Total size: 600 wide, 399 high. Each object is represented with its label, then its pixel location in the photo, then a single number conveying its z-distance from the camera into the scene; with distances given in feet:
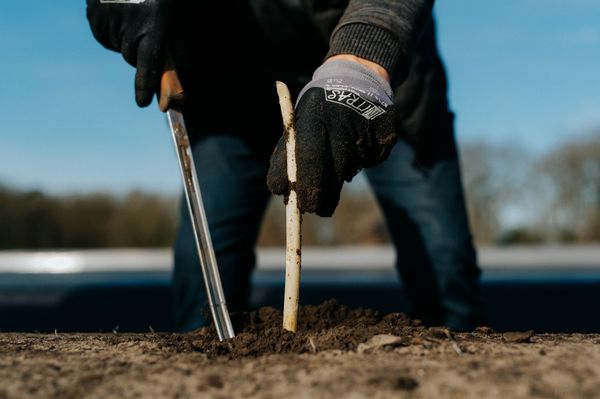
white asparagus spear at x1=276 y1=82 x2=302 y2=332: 3.31
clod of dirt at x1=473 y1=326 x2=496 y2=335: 3.61
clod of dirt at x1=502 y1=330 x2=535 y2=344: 3.27
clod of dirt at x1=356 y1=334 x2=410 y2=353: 2.94
